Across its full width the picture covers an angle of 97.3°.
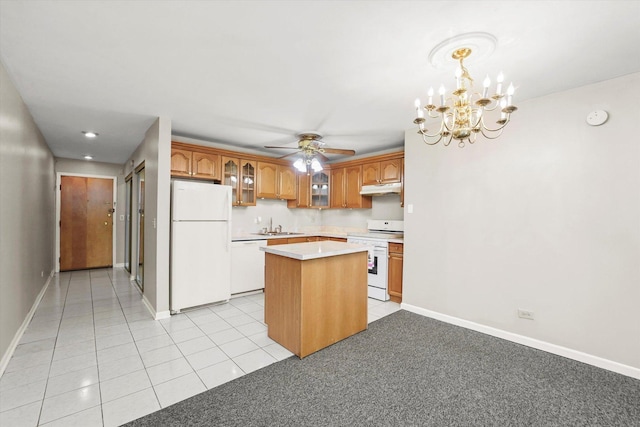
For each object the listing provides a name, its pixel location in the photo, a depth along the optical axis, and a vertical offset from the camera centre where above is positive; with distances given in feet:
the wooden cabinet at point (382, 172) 14.64 +2.26
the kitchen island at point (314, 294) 8.32 -2.59
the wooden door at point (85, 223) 19.40 -0.72
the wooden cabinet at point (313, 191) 18.19 +1.45
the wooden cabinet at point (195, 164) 13.08 +2.36
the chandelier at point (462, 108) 5.43 +2.24
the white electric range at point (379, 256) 13.76 -2.14
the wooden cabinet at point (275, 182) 16.41 +1.90
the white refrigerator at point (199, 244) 11.54 -1.35
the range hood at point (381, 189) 14.49 +1.30
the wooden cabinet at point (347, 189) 16.56 +1.51
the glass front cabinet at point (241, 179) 15.06 +1.89
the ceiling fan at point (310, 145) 12.32 +3.05
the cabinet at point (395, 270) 13.19 -2.70
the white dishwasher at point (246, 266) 13.76 -2.67
